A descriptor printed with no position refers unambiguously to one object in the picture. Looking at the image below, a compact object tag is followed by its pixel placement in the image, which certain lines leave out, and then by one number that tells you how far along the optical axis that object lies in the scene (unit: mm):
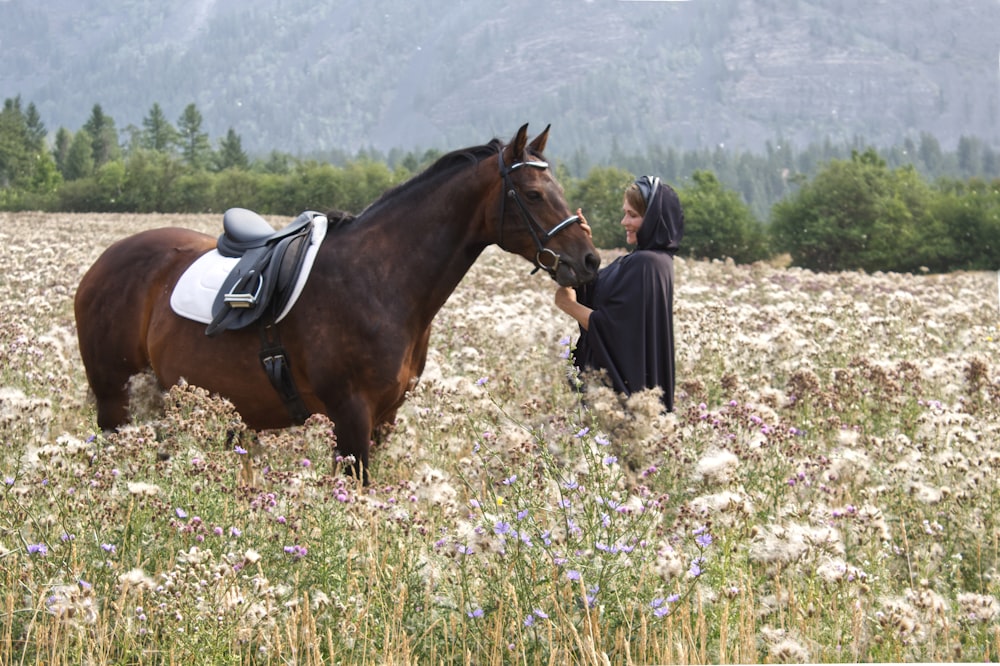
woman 6707
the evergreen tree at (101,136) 109938
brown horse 6242
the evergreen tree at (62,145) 104875
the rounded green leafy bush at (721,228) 57281
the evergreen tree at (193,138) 125000
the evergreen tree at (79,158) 92912
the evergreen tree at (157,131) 130000
